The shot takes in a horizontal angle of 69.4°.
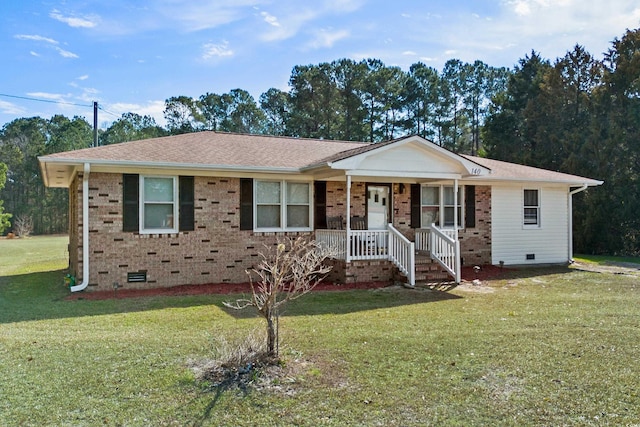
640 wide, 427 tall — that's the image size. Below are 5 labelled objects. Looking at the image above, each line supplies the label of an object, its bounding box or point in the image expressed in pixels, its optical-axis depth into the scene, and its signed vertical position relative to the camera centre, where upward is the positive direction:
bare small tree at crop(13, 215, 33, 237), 38.41 -0.49
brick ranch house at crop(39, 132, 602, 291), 10.59 +0.38
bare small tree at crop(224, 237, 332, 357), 4.96 -0.88
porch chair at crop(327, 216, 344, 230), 12.80 -0.06
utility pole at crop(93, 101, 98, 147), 26.37 +6.12
